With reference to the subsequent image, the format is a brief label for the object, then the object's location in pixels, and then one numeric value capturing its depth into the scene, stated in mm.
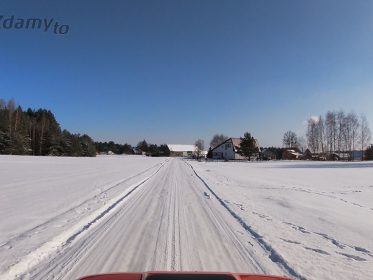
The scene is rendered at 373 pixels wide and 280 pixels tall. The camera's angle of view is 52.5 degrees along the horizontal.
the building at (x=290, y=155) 102200
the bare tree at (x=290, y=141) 125000
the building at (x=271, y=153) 110325
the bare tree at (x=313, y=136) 89250
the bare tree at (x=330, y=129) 83750
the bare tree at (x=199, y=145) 171975
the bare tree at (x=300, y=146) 126962
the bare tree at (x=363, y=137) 82875
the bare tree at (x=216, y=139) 166125
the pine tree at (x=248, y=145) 82375
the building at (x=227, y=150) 102581
